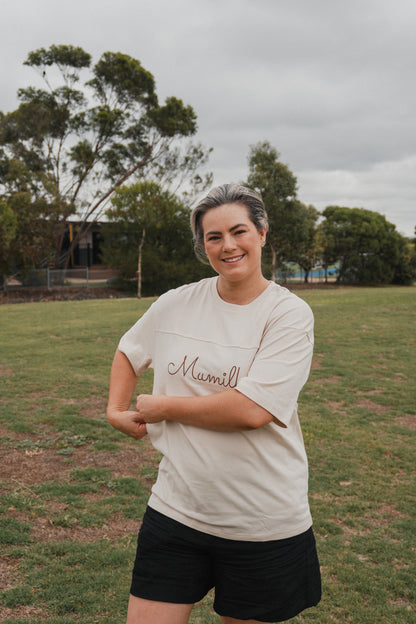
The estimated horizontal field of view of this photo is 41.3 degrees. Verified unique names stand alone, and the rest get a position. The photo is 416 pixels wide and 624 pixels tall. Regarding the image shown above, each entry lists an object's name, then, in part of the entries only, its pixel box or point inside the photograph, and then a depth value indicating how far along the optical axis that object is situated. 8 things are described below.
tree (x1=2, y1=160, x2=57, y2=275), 27.34
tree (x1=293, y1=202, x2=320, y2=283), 34.12
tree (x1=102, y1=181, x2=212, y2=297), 29.19
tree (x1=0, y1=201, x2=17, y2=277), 25.16
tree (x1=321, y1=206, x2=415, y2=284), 40.47
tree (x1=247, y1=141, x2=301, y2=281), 32.88
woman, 1.66
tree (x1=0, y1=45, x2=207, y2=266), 33.22
